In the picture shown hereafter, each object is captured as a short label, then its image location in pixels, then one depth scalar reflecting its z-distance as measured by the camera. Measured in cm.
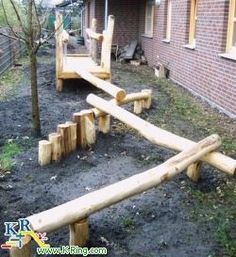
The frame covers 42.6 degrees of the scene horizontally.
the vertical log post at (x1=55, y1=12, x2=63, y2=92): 713
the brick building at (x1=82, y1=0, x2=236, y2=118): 614
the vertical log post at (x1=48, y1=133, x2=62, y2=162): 402
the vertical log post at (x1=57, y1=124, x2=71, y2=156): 412
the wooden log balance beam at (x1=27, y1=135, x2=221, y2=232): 230
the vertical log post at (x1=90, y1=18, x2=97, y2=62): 878
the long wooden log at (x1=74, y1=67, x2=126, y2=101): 534
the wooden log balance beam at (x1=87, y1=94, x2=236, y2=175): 325
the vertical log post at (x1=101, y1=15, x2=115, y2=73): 702
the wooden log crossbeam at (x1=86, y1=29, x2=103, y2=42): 731
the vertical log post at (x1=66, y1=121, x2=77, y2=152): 421
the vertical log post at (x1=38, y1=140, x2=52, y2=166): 397
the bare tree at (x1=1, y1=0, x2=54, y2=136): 435
